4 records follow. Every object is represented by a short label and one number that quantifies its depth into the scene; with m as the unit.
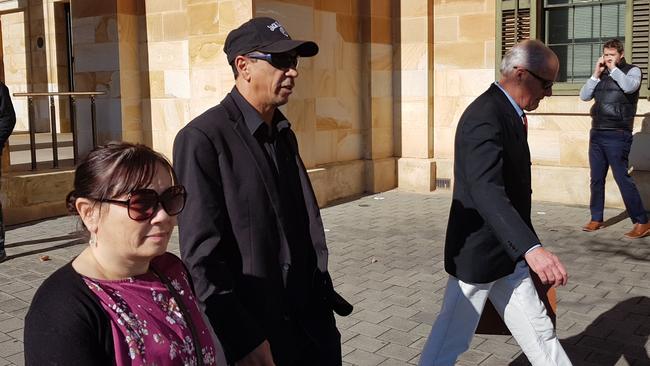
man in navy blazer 3.24
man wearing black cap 2.35
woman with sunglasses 1.59
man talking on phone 7.65
